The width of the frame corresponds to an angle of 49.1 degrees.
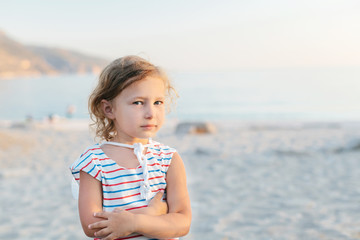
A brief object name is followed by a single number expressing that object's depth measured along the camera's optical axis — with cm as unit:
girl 156
